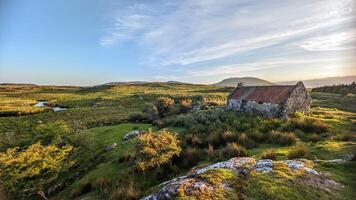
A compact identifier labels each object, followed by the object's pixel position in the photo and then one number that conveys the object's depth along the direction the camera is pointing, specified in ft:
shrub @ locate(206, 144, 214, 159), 53.67
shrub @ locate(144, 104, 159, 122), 129.80
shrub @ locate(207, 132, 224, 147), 65.16
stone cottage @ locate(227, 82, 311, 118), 92.79
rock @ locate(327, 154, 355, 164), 35.59
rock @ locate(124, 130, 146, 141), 86.43
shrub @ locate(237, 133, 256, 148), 59.11
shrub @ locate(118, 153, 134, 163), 62.44
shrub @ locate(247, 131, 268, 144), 62.89
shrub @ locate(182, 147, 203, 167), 55.16
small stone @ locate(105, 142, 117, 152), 79.74
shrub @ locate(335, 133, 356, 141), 55.06
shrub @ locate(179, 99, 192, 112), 146.30
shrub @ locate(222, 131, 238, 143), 64.64
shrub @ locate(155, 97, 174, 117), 141.49
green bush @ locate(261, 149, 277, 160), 41.84
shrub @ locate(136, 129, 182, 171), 53.47
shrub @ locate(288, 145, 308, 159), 42.16
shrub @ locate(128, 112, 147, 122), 137.90
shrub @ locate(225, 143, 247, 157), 50.38
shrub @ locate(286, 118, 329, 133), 68.28
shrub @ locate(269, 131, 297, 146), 57.11
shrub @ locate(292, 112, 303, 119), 92.29
